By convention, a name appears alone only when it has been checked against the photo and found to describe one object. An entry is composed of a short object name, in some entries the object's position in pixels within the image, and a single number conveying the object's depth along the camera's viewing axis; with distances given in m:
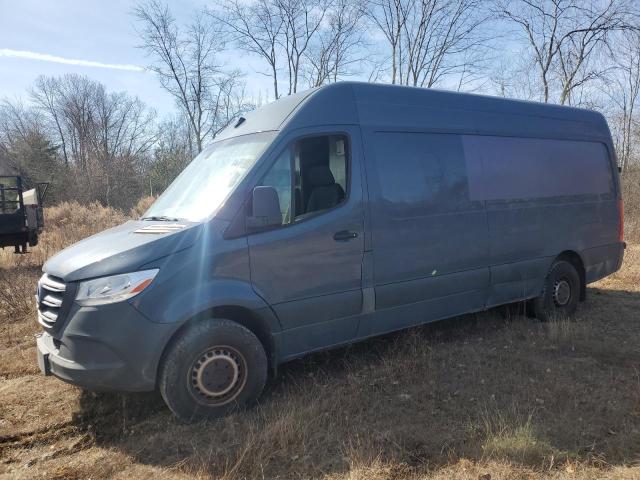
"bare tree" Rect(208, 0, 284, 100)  22.16
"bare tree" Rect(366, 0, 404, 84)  21.38
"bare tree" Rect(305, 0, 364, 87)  22.14
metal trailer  11.26
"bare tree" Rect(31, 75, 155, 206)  34.59
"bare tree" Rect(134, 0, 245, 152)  23.81
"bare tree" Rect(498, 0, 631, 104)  17.00
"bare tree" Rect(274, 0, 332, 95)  21.92
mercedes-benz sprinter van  3.38
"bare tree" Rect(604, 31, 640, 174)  24.44
